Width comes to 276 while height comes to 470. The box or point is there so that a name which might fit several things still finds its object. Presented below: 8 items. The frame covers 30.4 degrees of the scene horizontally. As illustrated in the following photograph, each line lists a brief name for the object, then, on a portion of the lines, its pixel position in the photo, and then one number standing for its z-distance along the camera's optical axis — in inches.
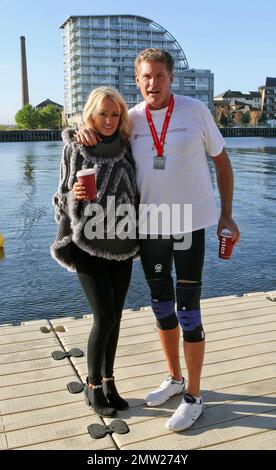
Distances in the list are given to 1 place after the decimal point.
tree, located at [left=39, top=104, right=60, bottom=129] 3976.4
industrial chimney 3959.2
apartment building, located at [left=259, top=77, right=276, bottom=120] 4906.5
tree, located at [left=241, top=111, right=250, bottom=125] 4503.0
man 104.4
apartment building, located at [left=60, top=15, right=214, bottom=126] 4168.3
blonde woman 103.8
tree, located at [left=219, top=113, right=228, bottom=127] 4229.8
